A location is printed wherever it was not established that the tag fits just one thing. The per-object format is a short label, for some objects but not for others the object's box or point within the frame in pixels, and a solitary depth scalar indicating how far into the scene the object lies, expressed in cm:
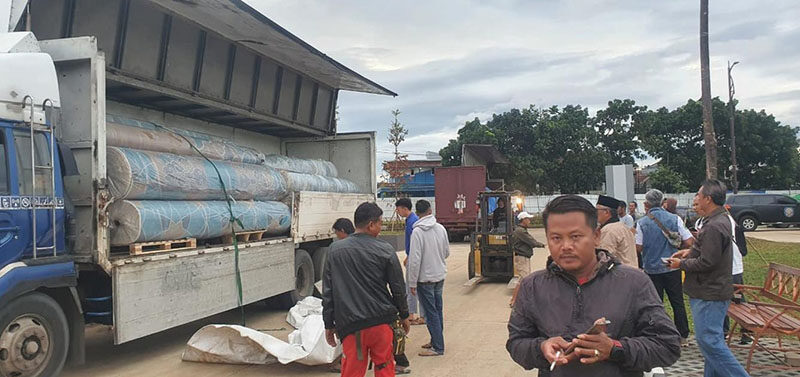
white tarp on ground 614
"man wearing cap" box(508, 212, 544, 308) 1099
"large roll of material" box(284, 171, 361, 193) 1027
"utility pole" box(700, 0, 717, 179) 1281
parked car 2628
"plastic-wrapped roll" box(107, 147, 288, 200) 632
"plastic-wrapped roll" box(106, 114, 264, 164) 701
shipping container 2361
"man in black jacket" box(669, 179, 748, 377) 445
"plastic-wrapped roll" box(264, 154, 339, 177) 1094
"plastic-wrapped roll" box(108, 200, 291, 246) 628
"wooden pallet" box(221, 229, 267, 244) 828
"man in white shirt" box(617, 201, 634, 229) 884
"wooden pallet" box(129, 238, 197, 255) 633
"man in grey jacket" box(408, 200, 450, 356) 676
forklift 1247
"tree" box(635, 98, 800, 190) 3778
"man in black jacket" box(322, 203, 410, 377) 459
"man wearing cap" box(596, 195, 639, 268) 602
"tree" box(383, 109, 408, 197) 3272
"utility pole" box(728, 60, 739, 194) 3155
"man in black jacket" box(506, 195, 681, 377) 213
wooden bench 545
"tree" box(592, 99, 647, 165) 3816
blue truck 552
